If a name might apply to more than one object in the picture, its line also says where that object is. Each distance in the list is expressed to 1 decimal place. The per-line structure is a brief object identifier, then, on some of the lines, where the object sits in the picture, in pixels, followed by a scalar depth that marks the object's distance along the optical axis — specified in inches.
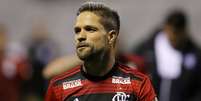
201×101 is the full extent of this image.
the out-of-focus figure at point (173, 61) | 433.4
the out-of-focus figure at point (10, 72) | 557.3
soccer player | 297.3
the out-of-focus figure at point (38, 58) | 621.0
